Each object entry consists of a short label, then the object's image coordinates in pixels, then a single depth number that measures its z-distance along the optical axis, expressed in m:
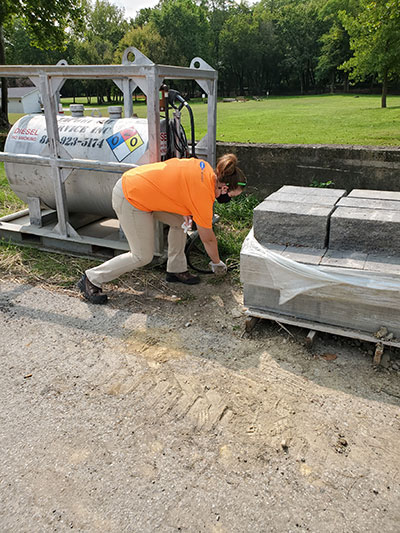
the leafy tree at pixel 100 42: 55.91
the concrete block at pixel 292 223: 3.66
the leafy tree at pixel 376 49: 19.88
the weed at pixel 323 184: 6.61
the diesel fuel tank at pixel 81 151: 5.20
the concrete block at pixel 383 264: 3.28
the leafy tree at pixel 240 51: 60.97
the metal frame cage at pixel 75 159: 4.58
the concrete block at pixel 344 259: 3.42
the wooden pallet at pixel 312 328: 3.42
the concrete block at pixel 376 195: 4.17
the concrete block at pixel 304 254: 3.55
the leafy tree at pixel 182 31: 59.41
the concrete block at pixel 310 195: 4.05
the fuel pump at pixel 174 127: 5.06
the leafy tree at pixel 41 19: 17.61
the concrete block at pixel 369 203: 3.79
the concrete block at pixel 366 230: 3.43
